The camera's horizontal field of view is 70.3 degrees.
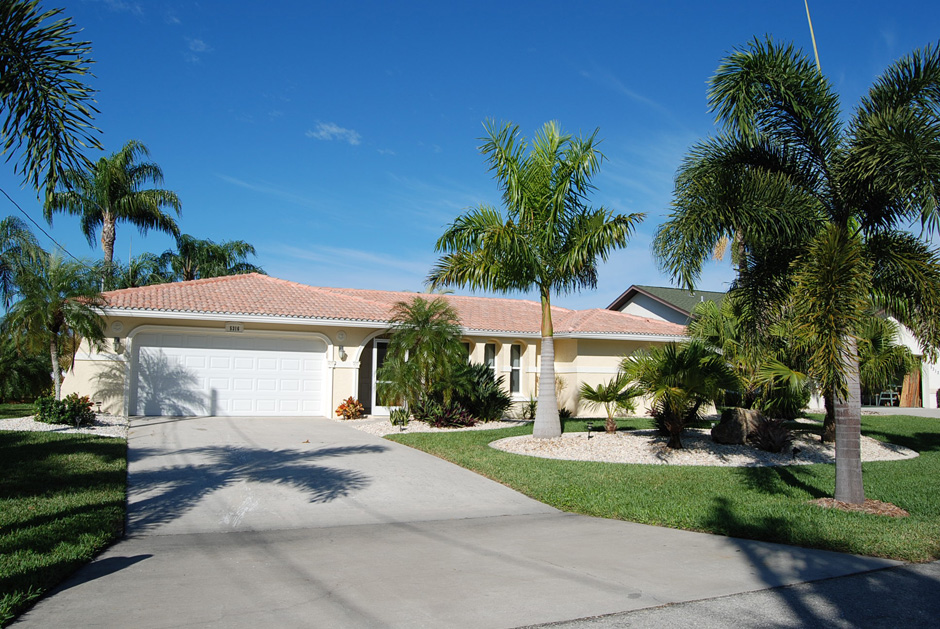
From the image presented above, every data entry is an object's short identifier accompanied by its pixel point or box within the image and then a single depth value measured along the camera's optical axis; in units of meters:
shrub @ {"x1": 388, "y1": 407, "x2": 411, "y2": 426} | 16.43
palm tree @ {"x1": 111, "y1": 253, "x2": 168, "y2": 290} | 29.24
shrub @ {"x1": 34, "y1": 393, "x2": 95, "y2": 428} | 14.22
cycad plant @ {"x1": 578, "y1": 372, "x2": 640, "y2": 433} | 14.63
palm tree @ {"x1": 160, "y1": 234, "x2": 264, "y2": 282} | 32.34
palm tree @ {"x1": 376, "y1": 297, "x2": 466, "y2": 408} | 16.70
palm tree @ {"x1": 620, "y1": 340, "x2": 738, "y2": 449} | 12.09
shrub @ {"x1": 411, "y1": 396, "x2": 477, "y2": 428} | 16.89
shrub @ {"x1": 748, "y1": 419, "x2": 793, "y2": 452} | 13.06
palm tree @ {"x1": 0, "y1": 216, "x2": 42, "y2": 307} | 24.25
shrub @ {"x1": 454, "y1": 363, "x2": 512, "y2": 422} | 17.86
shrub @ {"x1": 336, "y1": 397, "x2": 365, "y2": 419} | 18.21
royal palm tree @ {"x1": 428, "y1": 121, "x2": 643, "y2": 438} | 13.06
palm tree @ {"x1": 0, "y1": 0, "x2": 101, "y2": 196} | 5.99
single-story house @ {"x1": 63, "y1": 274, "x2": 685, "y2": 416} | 16.69
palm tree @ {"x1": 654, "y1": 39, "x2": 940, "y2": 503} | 7.68
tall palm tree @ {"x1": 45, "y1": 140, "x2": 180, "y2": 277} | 24.62
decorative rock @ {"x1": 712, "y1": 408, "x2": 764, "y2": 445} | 13.71
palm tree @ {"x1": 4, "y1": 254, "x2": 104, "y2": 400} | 14.12
